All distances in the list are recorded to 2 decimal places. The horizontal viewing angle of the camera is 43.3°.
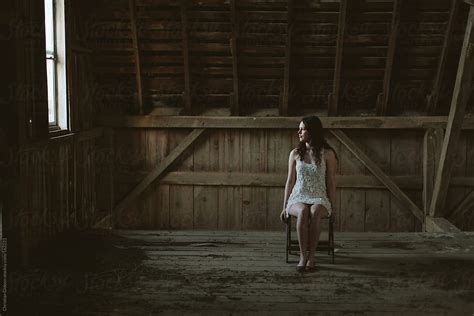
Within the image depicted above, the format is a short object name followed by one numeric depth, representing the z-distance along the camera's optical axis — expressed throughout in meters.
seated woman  4.63
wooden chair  4.76
